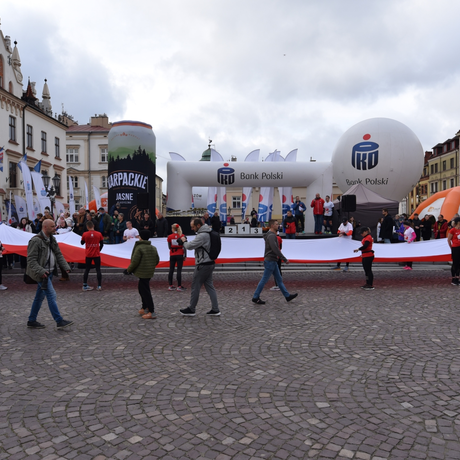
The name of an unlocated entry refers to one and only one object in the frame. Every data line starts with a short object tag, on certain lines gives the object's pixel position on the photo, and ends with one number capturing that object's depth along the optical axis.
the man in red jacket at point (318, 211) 21.47
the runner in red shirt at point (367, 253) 11.07
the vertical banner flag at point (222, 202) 27.93
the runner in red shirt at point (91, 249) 10.92
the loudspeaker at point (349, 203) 19.01
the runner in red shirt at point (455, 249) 11.51
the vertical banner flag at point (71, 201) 36.48
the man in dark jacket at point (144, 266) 7.82
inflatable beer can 19.72
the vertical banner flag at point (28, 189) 25.09
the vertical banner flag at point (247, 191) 26.40
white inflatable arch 22.91
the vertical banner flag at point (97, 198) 39.84
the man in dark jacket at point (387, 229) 16.34
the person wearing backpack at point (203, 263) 7.92
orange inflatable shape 25.12
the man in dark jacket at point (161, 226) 16.03
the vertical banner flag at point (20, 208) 28.17
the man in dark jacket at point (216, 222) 19.45
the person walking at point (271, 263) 9.12
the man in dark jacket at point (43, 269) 6.95
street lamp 25.47
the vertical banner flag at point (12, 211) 28.83
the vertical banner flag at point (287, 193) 26.39
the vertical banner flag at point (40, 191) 24.49
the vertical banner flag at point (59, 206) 29.87
